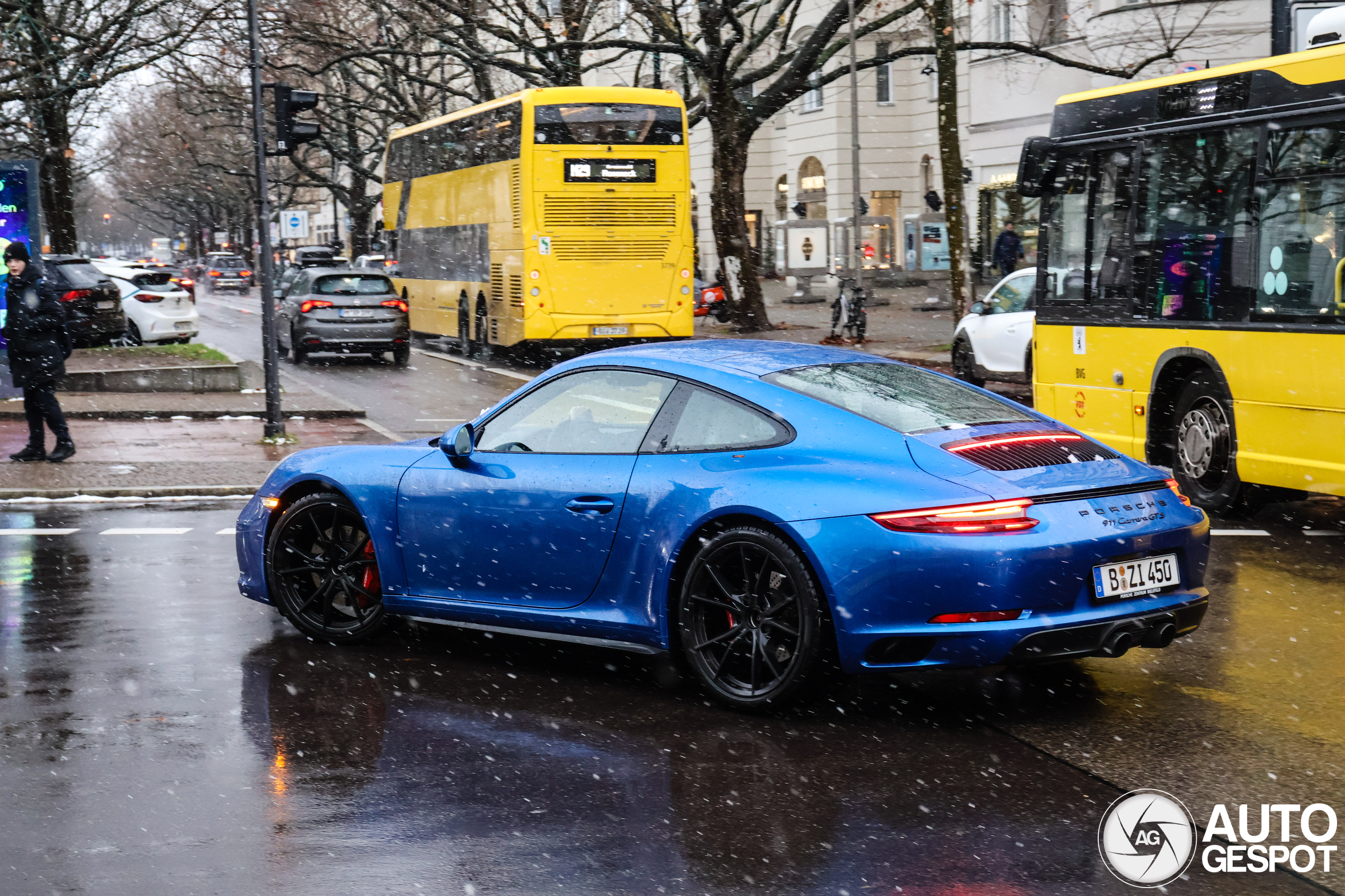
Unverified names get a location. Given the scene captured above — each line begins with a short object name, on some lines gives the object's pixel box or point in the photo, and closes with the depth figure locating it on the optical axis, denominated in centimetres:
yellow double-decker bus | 2469
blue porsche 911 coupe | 545
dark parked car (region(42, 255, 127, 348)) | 2689
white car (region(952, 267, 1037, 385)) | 1966
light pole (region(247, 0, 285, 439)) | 1561
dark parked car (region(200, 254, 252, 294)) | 7800
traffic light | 1605
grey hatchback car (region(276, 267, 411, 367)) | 2652
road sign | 9256
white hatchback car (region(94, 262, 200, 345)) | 3041
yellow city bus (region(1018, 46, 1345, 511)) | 974
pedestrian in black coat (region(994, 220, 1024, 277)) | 2869
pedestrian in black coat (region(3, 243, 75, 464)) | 1404
